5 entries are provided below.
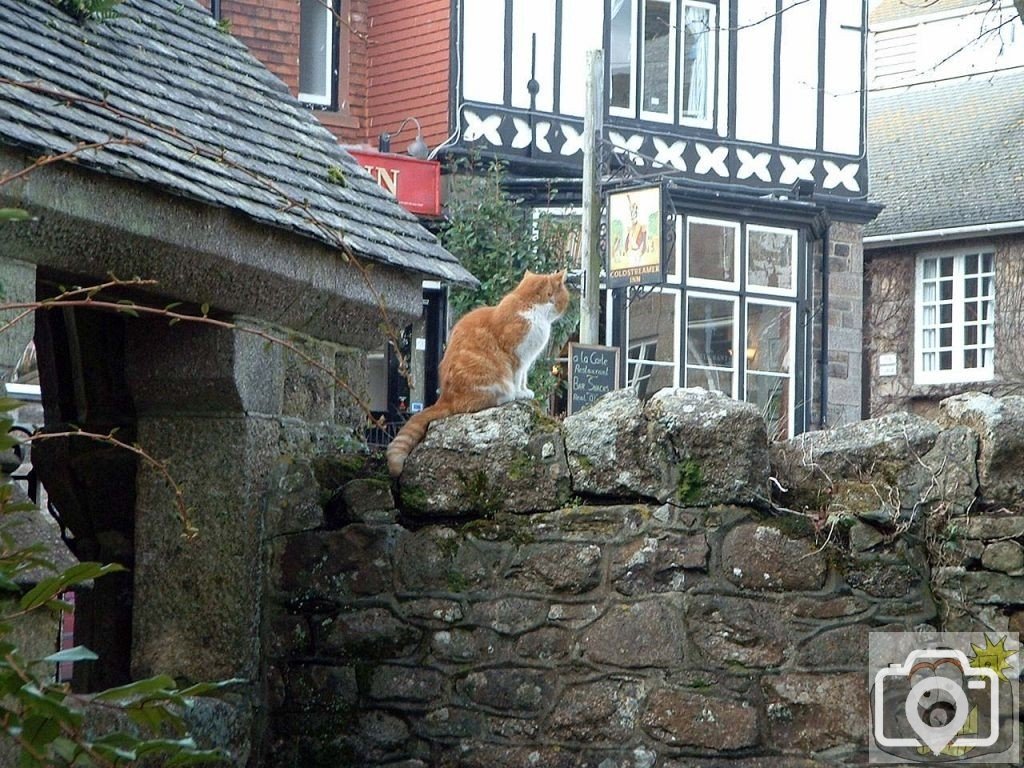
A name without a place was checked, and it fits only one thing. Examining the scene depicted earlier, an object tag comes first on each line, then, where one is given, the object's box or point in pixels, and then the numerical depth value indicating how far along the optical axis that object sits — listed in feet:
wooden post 42.70
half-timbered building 53.01
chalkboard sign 42.78
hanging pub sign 45.73
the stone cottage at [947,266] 70.44
